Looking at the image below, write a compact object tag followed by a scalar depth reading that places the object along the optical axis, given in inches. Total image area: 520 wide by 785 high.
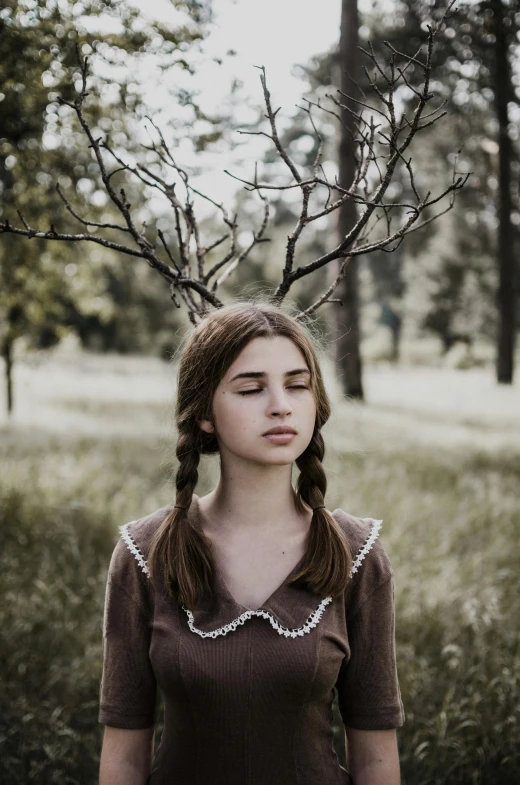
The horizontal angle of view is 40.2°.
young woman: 63.9
